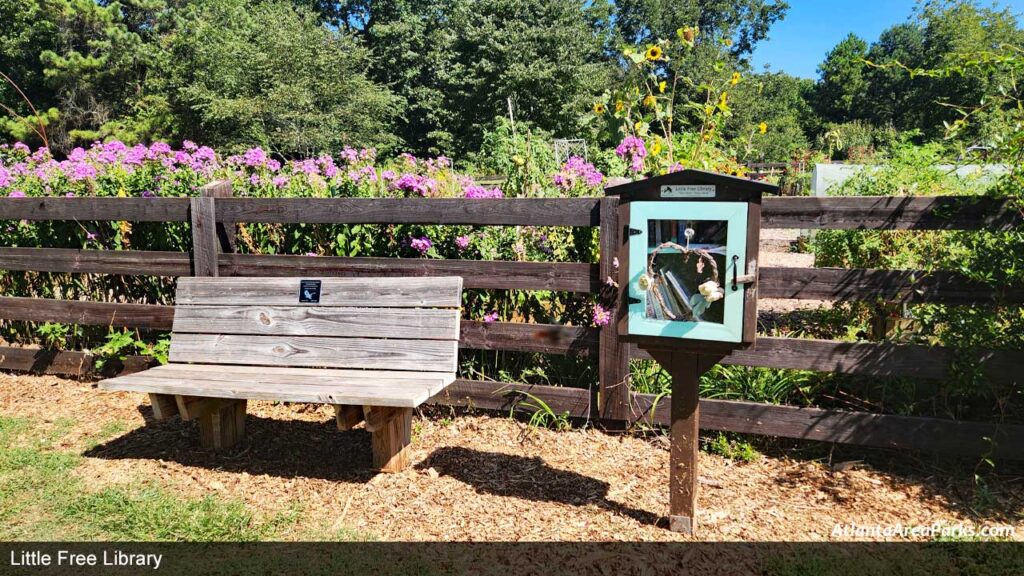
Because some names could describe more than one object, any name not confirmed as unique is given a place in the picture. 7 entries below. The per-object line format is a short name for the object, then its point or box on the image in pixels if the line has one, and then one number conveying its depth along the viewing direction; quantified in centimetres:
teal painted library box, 253
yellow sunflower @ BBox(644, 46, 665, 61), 442
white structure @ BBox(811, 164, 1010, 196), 878
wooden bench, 326
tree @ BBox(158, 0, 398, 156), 2534
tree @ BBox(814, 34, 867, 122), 6625
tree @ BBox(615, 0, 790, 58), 5691
